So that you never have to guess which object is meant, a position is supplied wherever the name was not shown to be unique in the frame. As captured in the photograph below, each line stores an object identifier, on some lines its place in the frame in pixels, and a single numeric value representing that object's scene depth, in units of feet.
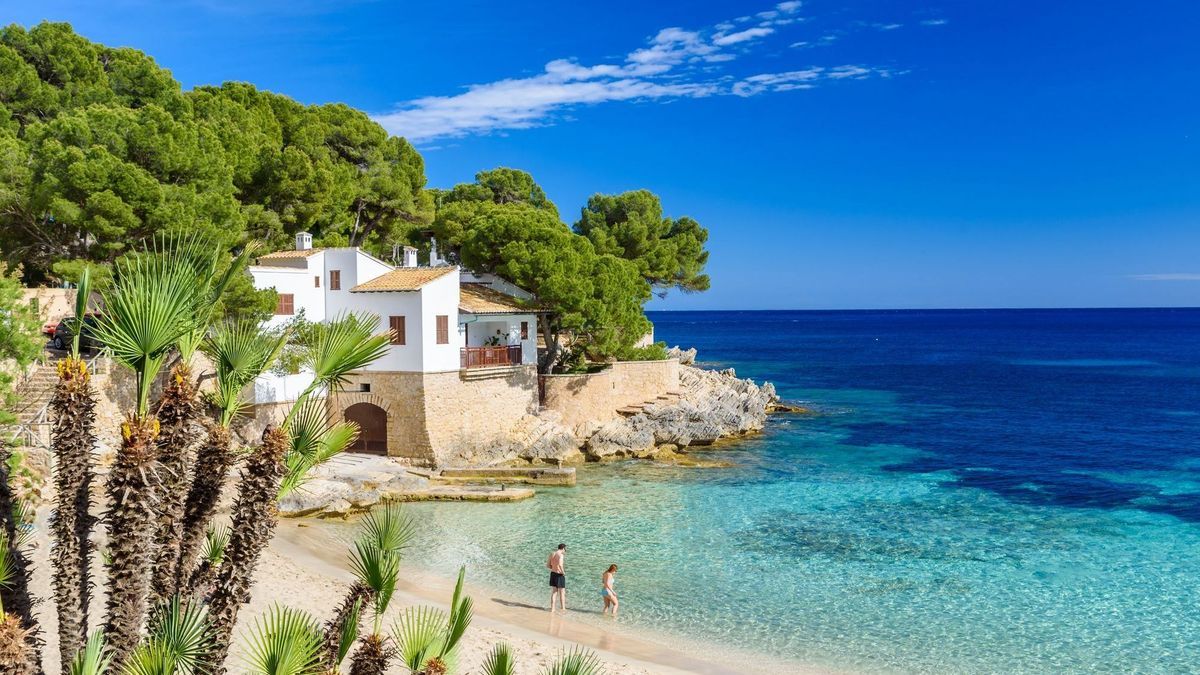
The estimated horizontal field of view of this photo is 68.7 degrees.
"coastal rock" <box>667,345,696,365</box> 202.54
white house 97.40
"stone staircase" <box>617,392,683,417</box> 123.65
